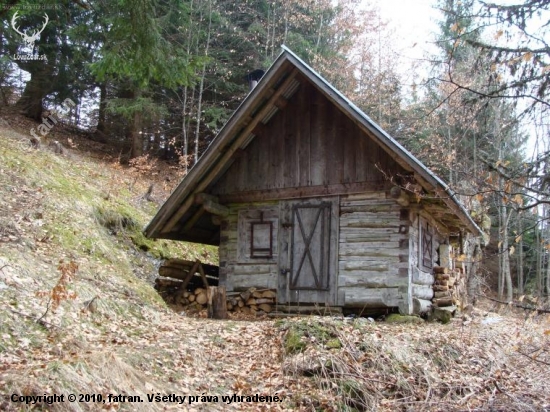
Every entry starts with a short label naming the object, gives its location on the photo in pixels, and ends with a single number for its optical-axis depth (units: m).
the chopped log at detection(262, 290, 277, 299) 11.21
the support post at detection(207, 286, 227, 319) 10.19
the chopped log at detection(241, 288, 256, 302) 11.27
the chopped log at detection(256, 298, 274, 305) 11.19
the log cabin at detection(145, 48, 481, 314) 10.17
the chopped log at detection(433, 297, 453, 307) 12.00
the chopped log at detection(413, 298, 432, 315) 10.21
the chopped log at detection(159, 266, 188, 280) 11.48
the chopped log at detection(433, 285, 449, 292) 12.65
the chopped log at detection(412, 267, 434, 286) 10.60
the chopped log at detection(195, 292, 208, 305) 11.65
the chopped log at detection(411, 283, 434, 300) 10.62
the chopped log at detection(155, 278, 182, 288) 11.66
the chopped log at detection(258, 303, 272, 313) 11.12
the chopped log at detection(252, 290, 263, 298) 11.25
